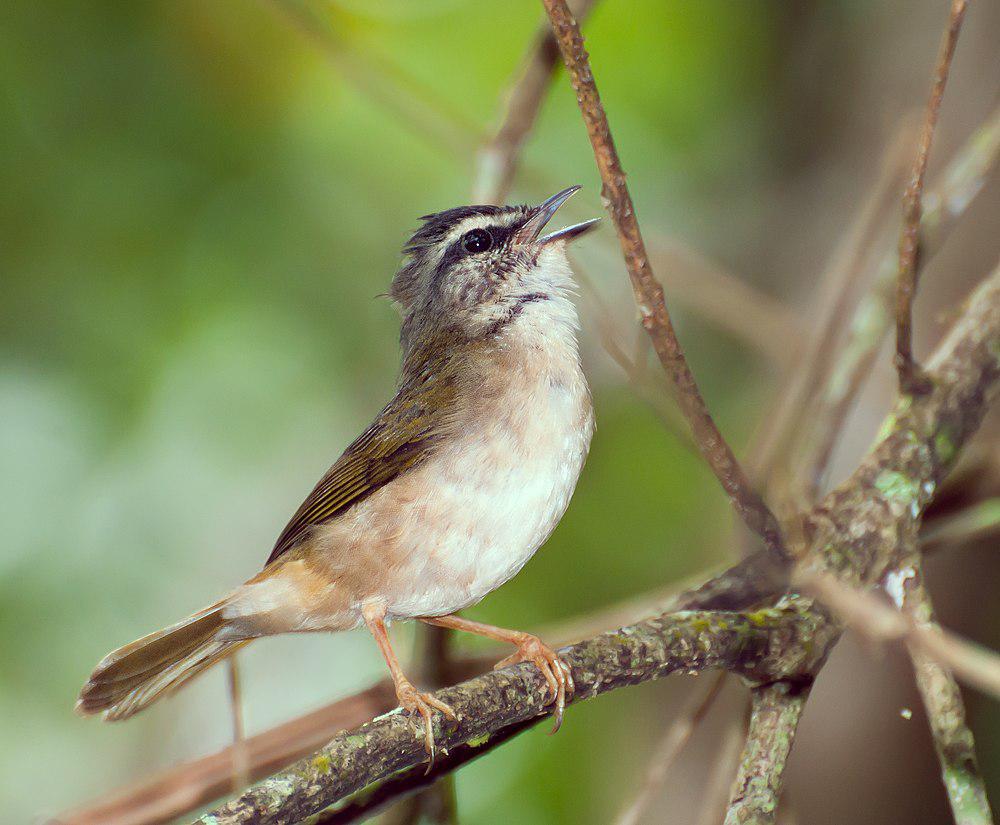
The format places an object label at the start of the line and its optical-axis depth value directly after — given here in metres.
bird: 6.34
